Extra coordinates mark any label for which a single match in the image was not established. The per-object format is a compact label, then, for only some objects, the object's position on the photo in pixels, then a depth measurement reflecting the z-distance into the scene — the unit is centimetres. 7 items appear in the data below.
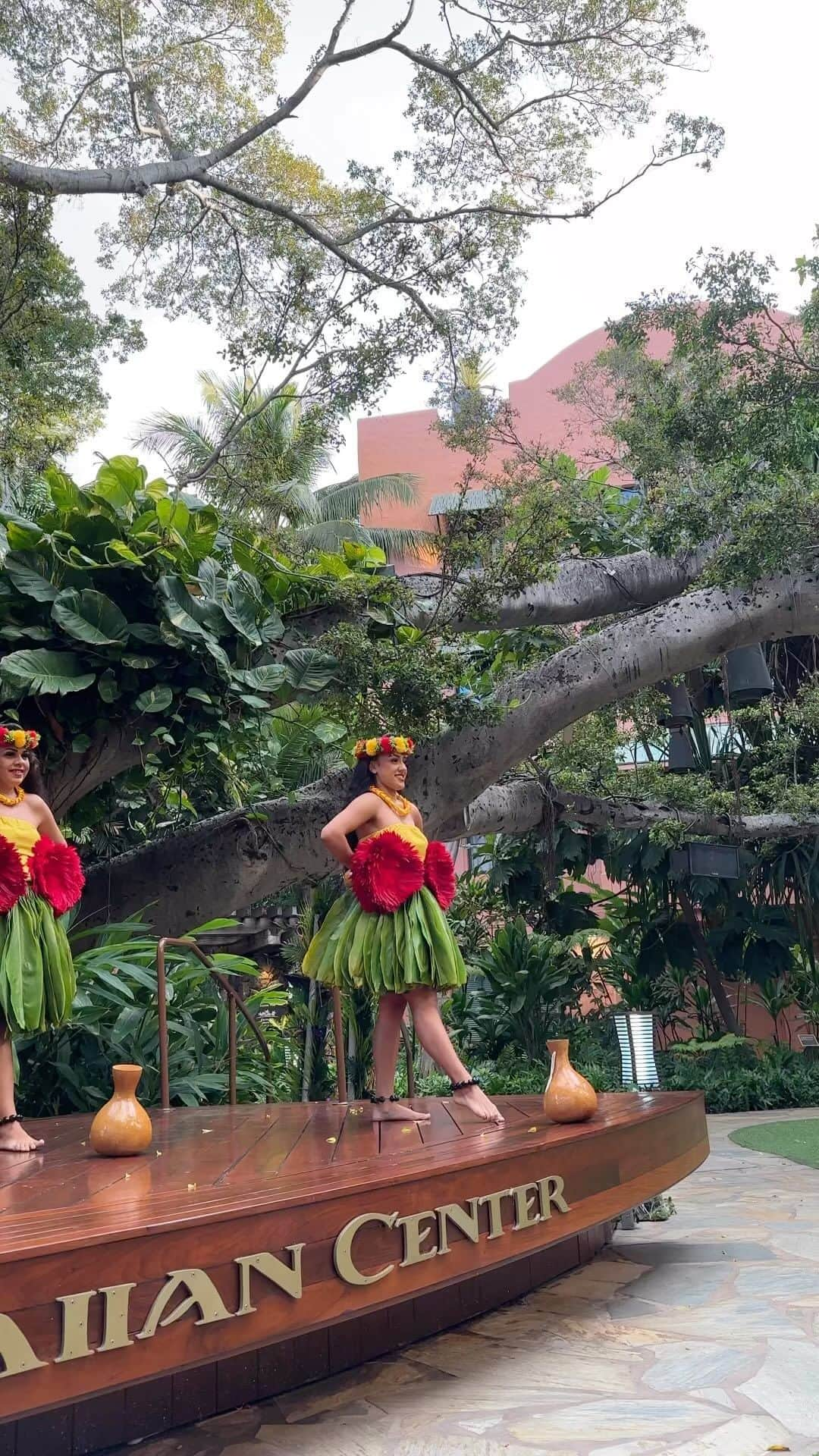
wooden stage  204
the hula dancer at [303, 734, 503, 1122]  379
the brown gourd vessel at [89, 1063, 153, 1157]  311
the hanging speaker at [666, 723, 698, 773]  1038
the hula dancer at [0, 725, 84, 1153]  356
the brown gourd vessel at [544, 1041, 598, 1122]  364
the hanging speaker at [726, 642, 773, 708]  849
